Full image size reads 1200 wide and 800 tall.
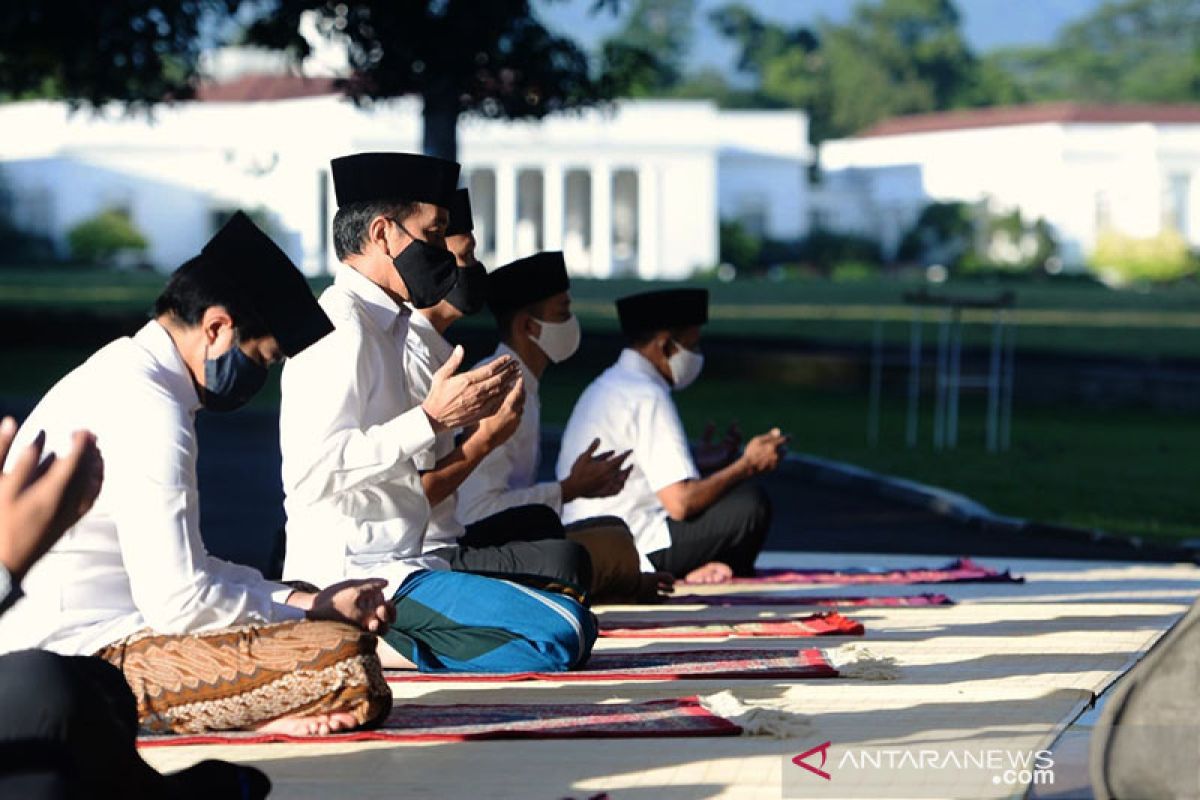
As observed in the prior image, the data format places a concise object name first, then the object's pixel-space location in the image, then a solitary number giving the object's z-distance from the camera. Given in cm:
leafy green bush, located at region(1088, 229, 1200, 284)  6488
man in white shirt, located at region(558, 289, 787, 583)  834
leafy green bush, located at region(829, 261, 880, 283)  6769
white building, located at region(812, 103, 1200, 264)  8594
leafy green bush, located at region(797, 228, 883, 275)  7375
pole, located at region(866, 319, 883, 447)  1927
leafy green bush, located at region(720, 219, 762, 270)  7469
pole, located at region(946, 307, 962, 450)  1773
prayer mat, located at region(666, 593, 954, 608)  818
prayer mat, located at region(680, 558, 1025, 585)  903
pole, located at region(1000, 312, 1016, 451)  1908
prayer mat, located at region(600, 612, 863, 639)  727
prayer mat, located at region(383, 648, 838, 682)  635
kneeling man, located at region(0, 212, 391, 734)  493
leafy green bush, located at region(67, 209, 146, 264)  7050
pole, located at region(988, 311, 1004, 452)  1798
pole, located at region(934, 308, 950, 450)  1853
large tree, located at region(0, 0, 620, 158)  2250
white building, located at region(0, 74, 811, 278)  7444
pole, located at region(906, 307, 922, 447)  1939
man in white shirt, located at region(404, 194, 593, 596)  672
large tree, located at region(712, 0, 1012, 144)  10938
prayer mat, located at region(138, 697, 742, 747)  537
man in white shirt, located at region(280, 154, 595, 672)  603
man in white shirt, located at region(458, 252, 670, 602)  748
